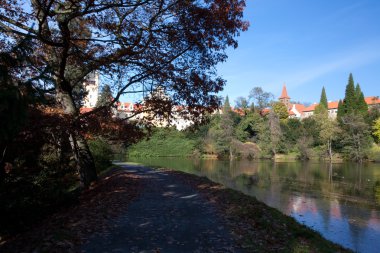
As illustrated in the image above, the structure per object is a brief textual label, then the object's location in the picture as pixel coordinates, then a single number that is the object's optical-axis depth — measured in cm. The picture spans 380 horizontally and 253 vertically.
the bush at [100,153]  2031
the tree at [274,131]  5941
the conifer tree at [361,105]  6650
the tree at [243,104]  8019
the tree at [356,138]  5456
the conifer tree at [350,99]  6712
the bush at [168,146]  6738
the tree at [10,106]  370
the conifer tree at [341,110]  6750
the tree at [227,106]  6499
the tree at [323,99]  8859
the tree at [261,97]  7786
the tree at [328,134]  5728
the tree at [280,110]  7498
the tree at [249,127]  6488
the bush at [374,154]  5309
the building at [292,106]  10573
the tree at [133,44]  905
